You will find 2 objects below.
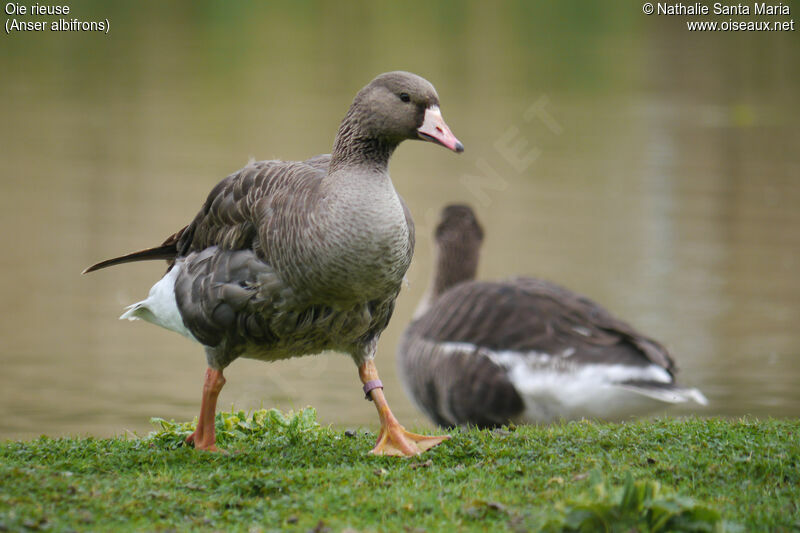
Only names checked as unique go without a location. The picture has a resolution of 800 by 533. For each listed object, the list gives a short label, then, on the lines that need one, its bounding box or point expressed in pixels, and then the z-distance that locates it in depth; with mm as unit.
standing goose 12930
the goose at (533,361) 19672
